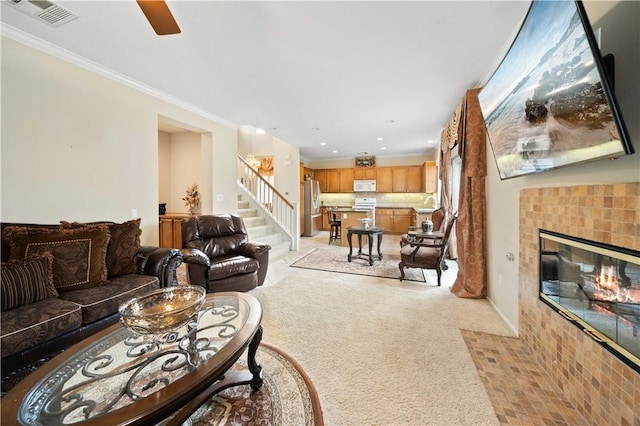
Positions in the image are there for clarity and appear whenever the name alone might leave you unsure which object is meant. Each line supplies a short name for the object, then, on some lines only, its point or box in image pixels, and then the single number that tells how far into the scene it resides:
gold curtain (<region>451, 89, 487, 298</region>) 2.89
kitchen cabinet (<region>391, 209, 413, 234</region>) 7.82
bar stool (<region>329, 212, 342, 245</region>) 6.79
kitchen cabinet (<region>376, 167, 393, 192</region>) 8.14
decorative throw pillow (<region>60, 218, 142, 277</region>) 2.40
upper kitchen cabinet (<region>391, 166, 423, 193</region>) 7.82
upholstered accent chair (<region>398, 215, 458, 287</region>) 3.48
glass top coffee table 0.90
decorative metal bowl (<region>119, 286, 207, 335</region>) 1.17
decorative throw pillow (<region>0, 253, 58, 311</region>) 1.66
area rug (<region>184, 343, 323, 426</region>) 1.37
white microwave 8.30
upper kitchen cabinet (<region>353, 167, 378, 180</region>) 8.31
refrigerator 7.97
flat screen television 1.04
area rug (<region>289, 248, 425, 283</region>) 3.99
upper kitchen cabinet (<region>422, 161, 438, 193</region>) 6.61
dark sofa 1.54
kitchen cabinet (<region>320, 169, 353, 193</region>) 8.62
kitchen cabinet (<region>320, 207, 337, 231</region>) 9.09
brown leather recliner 2.86
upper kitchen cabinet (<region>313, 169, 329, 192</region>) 8.91
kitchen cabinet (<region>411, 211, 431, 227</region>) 6.23
